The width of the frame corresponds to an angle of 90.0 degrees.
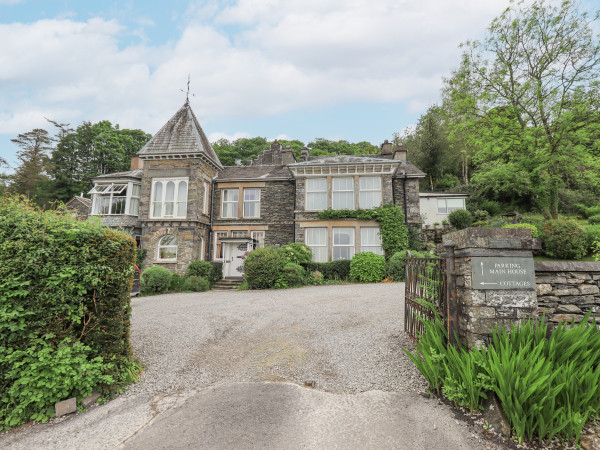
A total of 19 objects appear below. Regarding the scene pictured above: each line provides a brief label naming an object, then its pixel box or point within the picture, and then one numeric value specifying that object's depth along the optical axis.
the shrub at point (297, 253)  14.34
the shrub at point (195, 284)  13.88
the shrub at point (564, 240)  12.63
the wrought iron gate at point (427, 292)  4.02
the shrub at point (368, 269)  14.05
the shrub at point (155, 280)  13.16
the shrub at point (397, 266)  13.87
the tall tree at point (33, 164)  31.62
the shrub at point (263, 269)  12.74
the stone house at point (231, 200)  16.55
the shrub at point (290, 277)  12.80
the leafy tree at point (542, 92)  15.31
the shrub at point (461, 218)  21.11
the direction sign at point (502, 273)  3.74
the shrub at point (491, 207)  24.23
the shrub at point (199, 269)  15.13
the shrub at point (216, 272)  15.57
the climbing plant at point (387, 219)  15.70
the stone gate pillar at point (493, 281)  3.69
